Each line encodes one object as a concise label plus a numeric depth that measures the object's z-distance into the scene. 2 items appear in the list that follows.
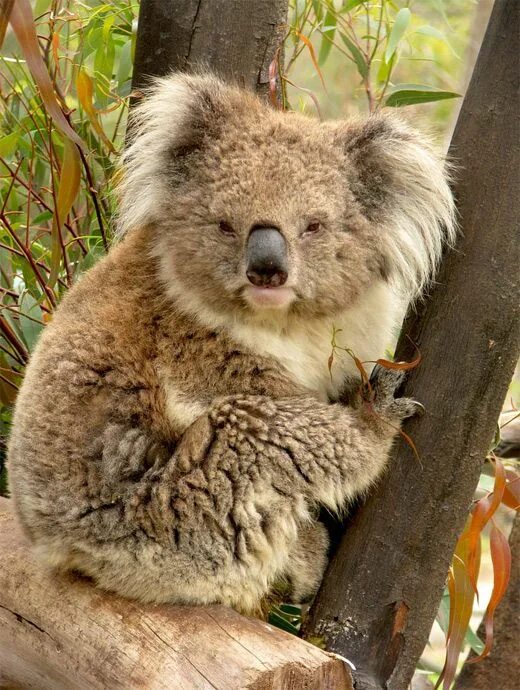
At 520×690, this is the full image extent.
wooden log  1.90
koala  2.20
